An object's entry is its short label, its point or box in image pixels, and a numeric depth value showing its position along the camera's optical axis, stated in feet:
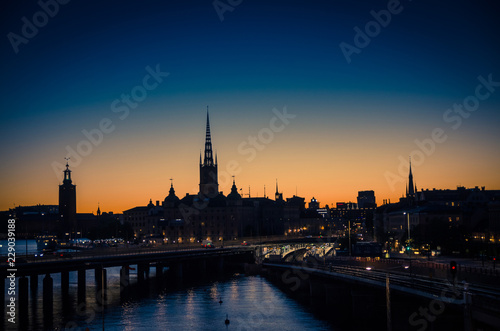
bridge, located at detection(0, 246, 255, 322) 267.53
